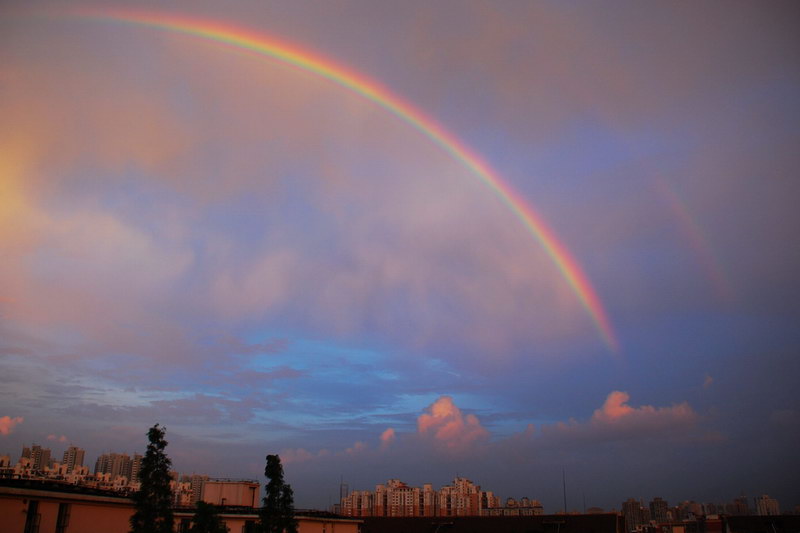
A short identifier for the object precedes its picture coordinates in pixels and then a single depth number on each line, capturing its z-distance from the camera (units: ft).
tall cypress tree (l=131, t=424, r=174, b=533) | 66.03
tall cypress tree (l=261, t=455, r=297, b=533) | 93.20
